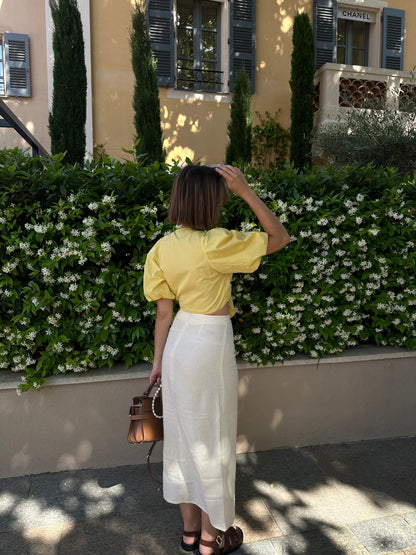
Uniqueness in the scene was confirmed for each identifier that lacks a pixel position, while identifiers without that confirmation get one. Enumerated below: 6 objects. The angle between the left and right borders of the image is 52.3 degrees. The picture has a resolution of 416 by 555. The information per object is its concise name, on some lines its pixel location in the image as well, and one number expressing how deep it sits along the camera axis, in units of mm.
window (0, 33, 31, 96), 8344
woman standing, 1939
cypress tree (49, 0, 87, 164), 7637
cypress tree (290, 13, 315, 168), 8852
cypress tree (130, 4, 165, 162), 7980
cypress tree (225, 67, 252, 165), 8680
